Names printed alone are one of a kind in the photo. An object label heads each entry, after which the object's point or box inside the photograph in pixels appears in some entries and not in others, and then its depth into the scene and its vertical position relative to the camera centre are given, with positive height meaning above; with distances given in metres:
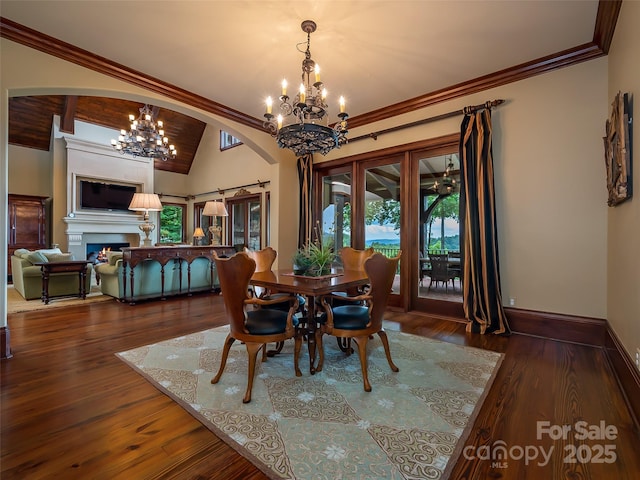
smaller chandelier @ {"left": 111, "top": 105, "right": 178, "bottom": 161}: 6.08 +2.15
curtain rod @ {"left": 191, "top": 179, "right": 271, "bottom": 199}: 7.42 +1.51
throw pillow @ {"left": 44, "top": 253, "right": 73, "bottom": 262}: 5.10 -0.24
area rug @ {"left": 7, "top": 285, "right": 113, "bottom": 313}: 4.41 -0.96
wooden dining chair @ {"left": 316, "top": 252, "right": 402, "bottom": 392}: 2.19 -0.59
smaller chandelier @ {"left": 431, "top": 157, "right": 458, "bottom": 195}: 4.07 +0.81
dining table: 2.19 -0.33
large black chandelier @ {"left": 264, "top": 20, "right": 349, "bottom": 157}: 2.46 +1.03
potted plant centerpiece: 2.71 -0.18
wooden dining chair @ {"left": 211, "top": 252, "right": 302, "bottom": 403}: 2.02 -0.58
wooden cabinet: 7.27 +0.52
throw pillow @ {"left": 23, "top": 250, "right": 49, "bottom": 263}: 4.98 -0.25
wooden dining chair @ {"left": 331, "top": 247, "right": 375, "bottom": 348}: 3.33 -0.19
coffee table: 4.77 -0.45
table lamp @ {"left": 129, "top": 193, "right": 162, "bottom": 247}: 5.04 +0.69
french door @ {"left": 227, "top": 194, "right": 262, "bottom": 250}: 7.84 +0.58
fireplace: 8.30 -0.14
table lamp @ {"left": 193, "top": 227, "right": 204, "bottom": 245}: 6.80 +0.22
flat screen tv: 7.99 +1.33
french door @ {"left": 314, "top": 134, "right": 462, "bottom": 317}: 4.11 +0.46
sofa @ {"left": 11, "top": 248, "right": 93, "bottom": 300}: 4.97 -0.58
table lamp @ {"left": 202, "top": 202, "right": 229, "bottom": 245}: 6.00 +0.68
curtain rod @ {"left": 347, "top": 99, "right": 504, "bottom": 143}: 3.52 +1.66
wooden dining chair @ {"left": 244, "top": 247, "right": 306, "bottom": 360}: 2.80 -0.45
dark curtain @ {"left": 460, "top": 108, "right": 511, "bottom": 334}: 3.45 +0.11
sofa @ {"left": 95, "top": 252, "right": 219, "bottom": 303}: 4.88 -0.62
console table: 4.77 -0.23
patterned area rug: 1.45 -1.06
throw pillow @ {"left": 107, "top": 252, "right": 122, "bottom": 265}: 4.95 -0.24
